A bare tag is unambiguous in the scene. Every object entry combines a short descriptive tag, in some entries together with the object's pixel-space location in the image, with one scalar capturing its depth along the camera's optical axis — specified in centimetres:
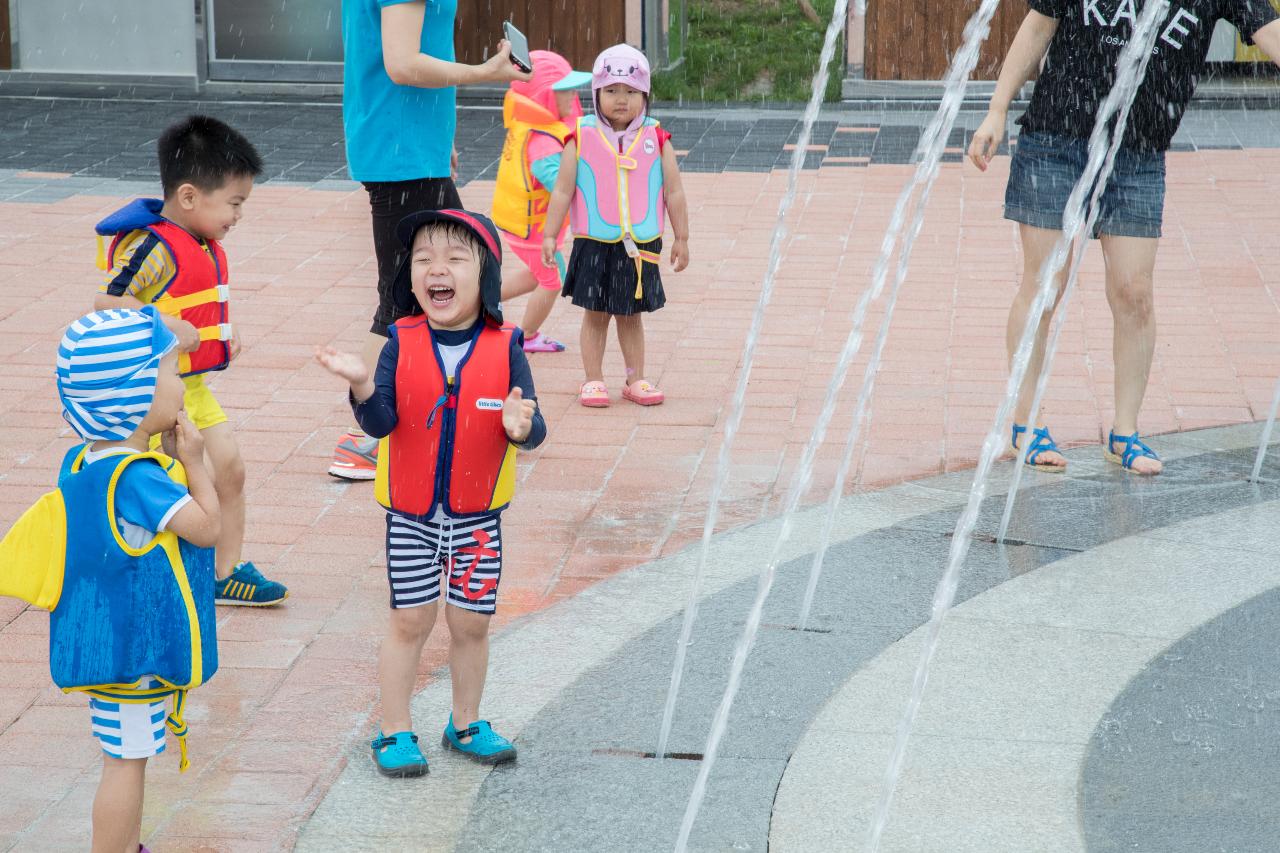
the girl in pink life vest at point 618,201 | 600
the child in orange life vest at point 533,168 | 663
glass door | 1486
